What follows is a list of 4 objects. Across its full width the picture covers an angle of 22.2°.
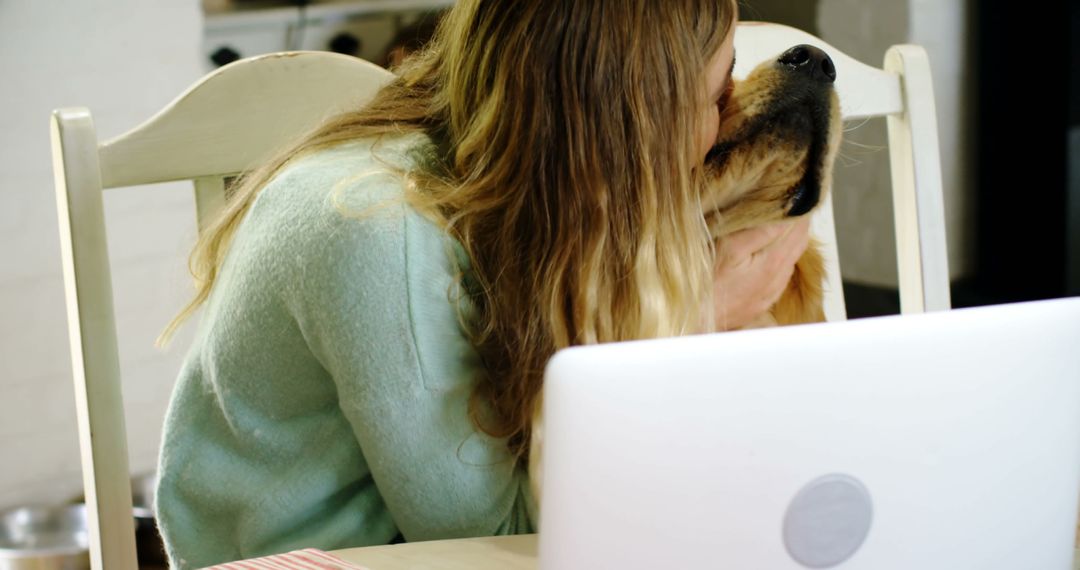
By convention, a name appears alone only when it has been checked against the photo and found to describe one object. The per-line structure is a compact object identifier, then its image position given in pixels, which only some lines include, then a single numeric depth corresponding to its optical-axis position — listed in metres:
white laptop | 2.08
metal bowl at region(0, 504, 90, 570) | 3.69
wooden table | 2.40
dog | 2.59
